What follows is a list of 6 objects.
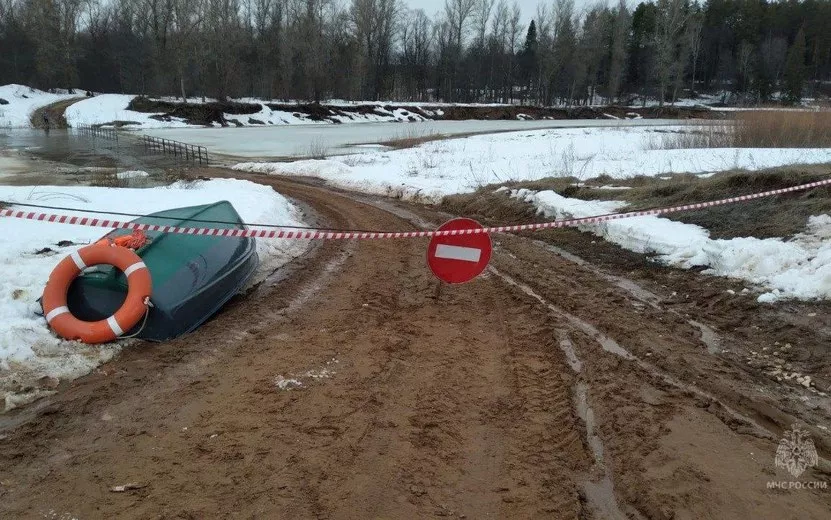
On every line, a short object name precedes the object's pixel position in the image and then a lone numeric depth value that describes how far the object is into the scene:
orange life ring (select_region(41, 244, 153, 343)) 5.41
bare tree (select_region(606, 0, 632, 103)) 91.75
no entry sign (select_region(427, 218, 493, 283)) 6.79
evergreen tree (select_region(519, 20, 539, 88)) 98.31
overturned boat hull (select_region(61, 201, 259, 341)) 5.71
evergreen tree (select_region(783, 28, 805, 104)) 75.81
